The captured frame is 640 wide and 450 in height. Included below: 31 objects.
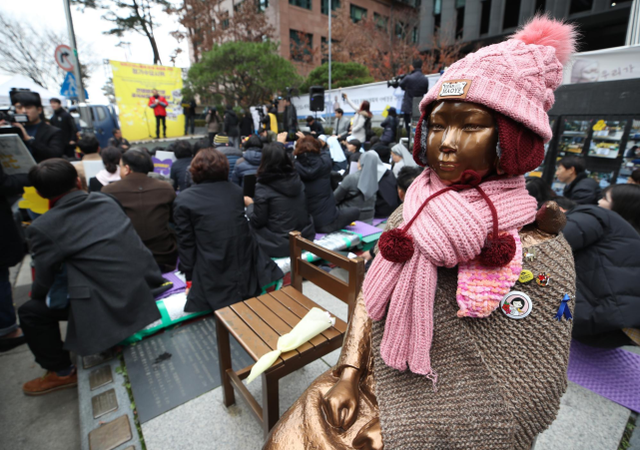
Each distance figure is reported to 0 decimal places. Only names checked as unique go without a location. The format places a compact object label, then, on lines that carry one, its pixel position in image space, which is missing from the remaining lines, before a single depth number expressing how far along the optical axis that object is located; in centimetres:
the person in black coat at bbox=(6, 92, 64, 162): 477
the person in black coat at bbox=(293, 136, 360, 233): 395
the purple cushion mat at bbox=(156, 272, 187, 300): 310
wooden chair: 177
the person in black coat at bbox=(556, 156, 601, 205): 380
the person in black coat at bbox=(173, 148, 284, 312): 284
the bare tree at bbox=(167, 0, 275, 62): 1885
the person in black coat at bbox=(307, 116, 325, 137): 1021
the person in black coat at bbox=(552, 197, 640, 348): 209
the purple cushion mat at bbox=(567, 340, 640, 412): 221
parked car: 1085
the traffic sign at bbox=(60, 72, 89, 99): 1039
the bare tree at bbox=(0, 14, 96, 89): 2025
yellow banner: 1320
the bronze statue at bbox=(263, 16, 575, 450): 93
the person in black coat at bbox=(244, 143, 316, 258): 347
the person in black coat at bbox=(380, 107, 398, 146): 791
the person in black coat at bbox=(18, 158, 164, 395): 215
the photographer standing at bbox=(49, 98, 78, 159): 711
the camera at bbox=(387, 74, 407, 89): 805
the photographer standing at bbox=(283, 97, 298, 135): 1190
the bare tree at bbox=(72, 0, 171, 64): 1786
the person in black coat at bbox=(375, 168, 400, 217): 502
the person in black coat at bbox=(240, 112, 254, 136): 1269
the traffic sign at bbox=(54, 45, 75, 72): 809
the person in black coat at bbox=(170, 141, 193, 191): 520
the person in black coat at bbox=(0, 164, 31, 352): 282
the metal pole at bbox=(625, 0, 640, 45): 527
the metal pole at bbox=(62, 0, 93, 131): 826
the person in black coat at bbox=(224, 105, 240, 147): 1204
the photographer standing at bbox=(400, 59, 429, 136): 732
